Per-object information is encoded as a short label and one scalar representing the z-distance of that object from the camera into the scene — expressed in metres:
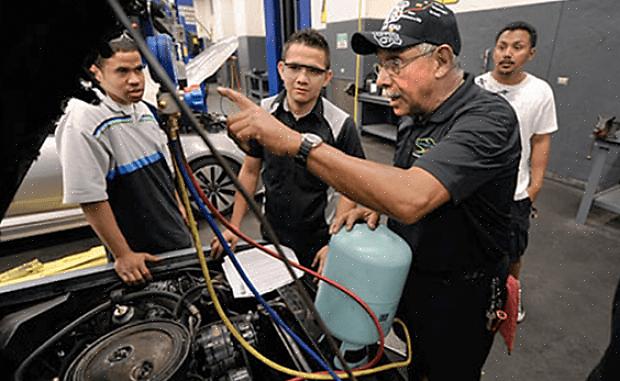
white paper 0.98
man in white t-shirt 1.90
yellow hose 0.61
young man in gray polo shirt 1.19
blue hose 0.57
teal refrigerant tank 0.81
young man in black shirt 1.42
